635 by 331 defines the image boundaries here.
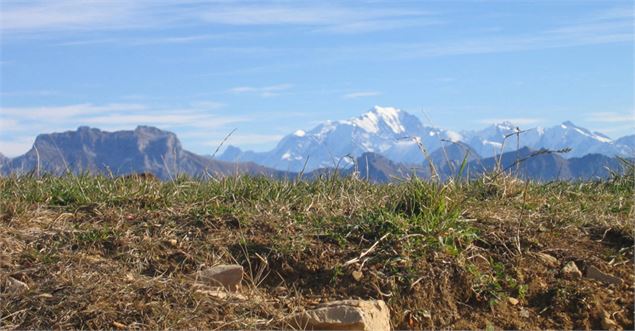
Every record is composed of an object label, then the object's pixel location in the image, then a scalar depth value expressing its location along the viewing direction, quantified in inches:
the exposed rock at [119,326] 184.7
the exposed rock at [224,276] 202.7
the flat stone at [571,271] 211.5
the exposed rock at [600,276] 209.2
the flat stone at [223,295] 195.8
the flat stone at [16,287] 193.2
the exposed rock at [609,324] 197.5
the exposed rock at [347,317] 187.9
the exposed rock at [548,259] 215.2
